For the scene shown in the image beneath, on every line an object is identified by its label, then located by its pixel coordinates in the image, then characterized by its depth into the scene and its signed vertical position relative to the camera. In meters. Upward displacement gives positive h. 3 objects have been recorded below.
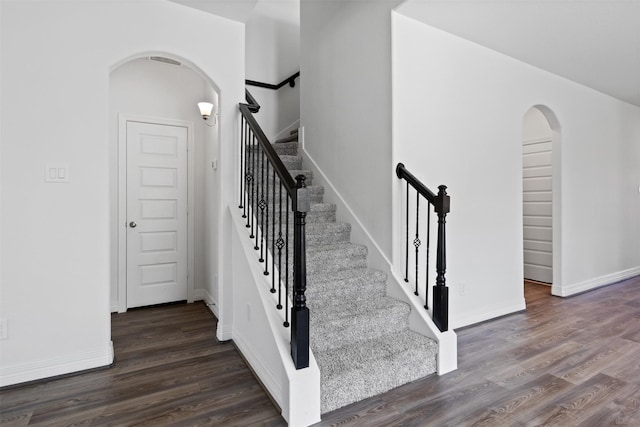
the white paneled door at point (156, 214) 3.96 -0.03
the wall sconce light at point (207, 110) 4.11 +1.17
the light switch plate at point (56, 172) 2.39 +0.27
